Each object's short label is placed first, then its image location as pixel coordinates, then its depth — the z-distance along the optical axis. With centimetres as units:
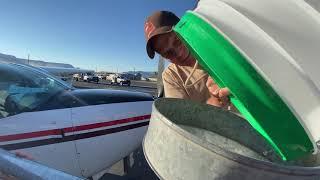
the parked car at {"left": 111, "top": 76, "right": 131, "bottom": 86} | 2934
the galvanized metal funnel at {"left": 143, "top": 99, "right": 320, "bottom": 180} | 58
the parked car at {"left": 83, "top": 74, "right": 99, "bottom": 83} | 3027
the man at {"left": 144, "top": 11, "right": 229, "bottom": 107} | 111
